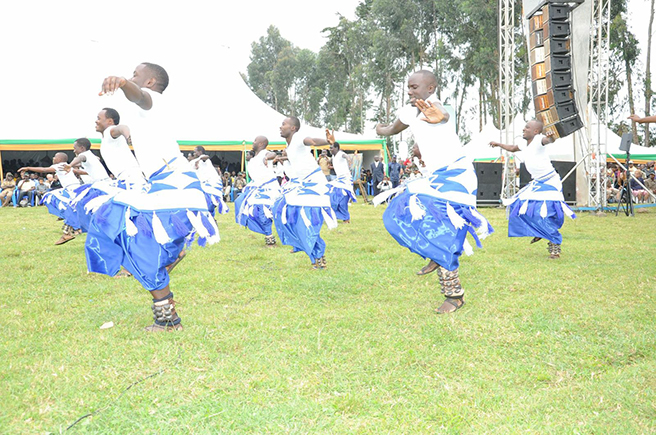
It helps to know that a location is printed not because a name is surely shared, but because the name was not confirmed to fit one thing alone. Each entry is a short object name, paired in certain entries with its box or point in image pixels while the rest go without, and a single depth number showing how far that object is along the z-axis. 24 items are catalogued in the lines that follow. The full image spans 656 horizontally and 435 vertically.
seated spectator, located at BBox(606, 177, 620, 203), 17.41
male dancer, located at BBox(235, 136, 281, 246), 8.39
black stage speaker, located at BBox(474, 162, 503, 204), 16.16
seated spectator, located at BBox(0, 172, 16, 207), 17.66
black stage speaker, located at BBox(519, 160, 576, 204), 15.07
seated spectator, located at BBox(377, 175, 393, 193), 19.94
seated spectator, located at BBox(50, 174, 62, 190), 17.59
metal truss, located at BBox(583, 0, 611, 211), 13.17
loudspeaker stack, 12.67
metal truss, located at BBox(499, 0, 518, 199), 13.90
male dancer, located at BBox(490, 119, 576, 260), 7.09
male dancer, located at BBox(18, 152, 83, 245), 8.25
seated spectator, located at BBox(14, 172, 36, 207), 17.69
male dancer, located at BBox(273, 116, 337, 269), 6.18
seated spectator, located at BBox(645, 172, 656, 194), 17.52
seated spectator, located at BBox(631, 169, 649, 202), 17.53
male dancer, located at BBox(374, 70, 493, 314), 4.28
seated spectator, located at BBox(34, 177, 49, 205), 18.22
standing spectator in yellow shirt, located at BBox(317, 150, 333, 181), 15.80
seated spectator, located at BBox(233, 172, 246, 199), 19.61
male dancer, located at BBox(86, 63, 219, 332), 3.60
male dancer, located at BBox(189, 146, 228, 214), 8.73
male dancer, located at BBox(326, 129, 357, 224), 10.77
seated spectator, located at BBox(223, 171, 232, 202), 19.72
